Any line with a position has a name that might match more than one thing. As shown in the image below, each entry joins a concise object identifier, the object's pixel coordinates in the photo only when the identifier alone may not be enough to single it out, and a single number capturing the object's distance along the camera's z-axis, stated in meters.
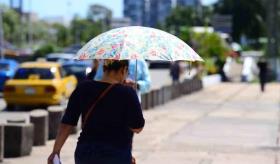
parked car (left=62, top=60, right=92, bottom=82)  29.13
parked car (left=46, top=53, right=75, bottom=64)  42.66
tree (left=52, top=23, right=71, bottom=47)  117.81
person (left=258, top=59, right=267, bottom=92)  33.34
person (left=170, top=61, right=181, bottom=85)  34.50
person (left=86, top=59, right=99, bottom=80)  9.77
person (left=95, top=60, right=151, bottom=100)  8.85
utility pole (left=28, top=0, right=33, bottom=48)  114.80
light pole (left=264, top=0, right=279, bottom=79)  48.59
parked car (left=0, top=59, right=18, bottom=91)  26.92
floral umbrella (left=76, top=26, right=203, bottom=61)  5.90
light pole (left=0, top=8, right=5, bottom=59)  52.42
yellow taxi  20.05
